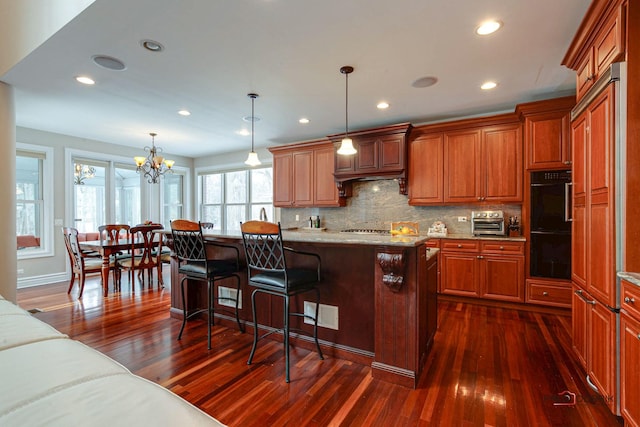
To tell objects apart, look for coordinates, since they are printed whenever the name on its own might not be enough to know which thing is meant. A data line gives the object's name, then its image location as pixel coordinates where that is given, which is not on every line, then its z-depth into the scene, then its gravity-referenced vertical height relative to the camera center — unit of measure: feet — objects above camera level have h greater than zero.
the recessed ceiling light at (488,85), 10.74 +4.54
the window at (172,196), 23.18 +1.26
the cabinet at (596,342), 5.77 -2.81
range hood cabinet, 14.48 +2.77
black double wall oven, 11.28 -0.59
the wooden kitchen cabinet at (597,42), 5.71 +3.71
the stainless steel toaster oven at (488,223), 13.05 -0.50
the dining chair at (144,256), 14.82 -2.20
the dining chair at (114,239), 14.64 -1.39
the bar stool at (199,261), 8.82 -1.51
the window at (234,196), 21.43 +1.25
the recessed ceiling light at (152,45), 8.09 +4.54
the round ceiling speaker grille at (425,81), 10.30 +4.53
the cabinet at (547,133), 11.25 +3.00
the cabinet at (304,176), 16.88 +2.14
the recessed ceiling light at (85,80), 10.20 +4.54
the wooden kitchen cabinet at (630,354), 4.92 -2.41
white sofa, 2.18 -1.48
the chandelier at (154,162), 16.08 +2.78
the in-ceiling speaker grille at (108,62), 8.86 +4.53
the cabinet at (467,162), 12.64 +2.21
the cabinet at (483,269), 12.14 -2.37
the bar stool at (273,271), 7.18 -1.51
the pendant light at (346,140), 9.57 +2.53
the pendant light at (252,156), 11.77 +2.27
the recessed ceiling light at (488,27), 7.30 +4.53
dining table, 14.02 -1.69
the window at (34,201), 16.31 +0.66
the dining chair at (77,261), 13.89 -2.34
